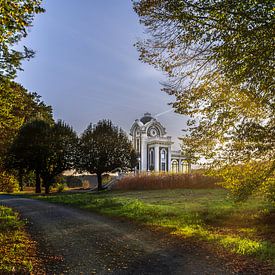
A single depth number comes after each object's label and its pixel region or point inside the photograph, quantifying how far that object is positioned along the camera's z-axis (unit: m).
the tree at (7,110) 12.04
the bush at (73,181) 58.69
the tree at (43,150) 38.38
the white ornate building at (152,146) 80.56
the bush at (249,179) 10.75
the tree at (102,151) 40.03
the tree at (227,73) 9.30
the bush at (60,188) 42.38
